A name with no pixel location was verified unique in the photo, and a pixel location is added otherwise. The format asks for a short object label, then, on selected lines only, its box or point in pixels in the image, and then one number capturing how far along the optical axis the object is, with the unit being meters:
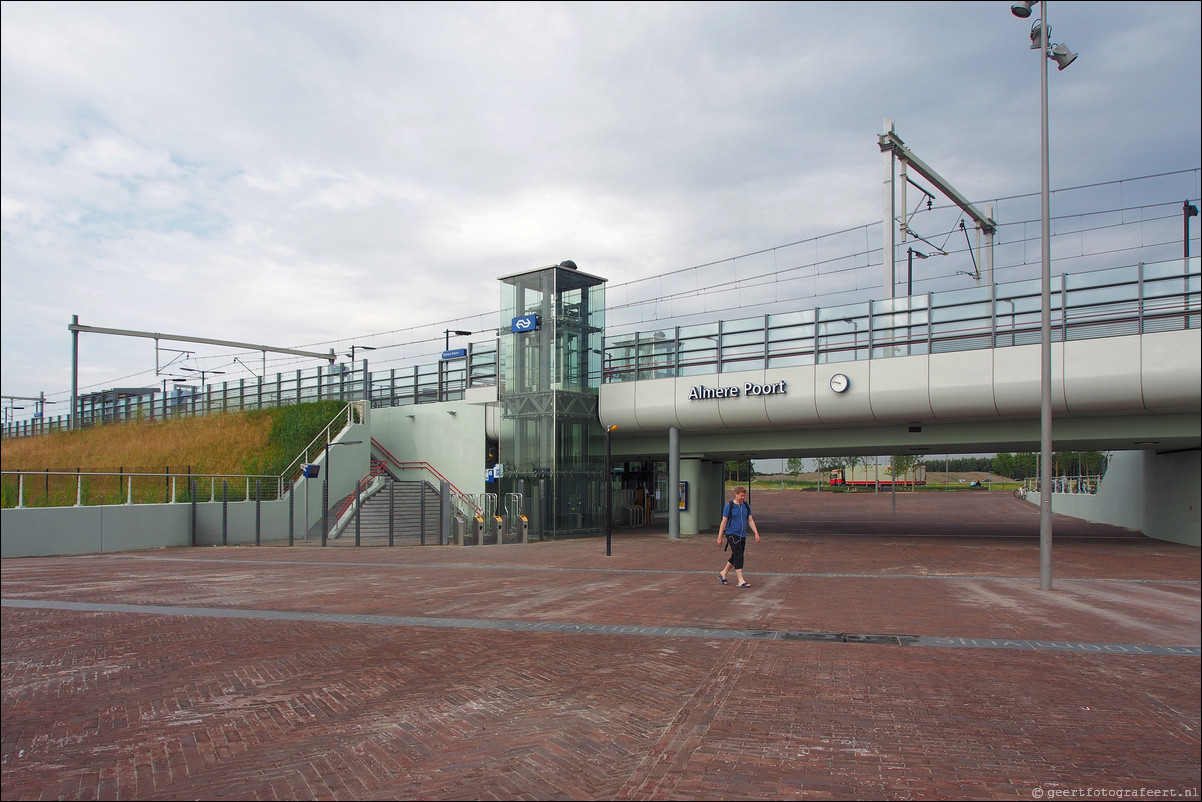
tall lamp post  11.30
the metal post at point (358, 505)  24.38
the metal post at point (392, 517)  24.23
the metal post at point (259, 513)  24.58
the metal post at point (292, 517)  24.84
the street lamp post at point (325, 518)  23.86
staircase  25.36
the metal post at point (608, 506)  20.66
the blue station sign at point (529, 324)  27.66
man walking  13.38
